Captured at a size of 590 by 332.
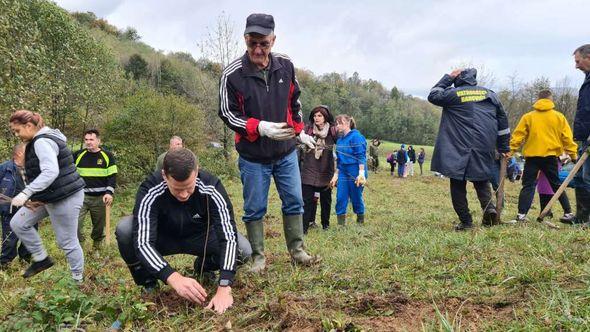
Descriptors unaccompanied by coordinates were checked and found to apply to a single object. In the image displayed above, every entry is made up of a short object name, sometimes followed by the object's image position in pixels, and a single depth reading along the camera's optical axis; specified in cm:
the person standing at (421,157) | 2824
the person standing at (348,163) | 706
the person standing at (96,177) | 703
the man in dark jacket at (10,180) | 644
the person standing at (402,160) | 2384
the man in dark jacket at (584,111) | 530
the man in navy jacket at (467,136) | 551
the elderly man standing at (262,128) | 358
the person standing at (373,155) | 2161
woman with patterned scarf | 700
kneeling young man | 283
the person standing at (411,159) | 2612
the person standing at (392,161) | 2571
